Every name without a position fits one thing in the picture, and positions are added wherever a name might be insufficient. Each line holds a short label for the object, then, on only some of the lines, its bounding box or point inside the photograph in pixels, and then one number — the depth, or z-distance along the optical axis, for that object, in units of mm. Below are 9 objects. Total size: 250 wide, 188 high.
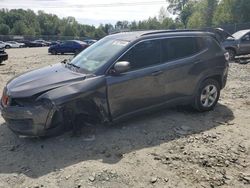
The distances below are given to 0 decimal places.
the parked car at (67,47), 17863
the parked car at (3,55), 10203
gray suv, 2892
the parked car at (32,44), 36024
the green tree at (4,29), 50074
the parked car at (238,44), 9574
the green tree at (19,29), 54716
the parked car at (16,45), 32780
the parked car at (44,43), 36661
